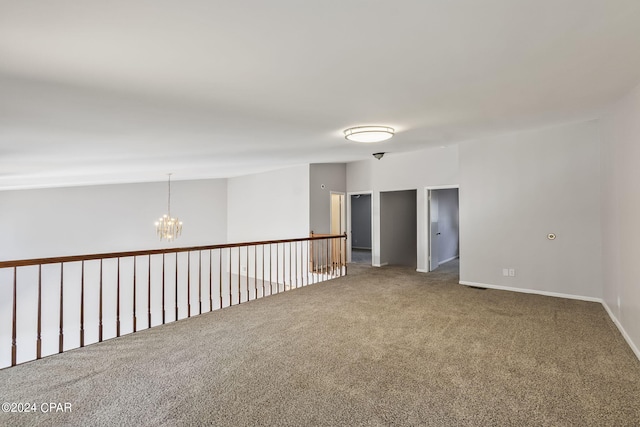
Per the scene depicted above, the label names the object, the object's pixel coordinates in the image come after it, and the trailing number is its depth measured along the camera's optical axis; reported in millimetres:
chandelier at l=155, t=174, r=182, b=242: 8016
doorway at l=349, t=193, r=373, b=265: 12000
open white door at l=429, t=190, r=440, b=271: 7059
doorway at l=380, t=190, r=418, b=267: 7945
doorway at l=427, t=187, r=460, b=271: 7129
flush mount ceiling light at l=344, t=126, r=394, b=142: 4207
